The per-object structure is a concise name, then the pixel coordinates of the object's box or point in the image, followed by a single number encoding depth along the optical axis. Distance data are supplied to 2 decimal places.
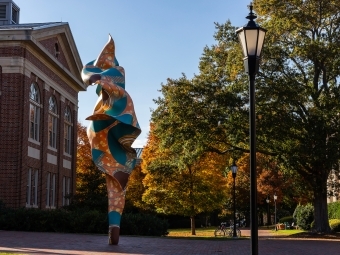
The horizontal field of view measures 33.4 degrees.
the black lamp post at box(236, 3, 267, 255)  8.62
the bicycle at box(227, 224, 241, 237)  35.47
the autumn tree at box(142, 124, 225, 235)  40.25
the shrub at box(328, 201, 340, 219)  44.38
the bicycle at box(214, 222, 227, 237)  37.07
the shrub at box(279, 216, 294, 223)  59.91
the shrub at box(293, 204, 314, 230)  44.69
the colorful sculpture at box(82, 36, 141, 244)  17.73
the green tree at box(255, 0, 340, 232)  30.69
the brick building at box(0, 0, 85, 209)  29.42
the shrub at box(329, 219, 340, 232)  38.24
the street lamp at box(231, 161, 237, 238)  31.84
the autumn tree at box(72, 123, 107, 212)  30.48
